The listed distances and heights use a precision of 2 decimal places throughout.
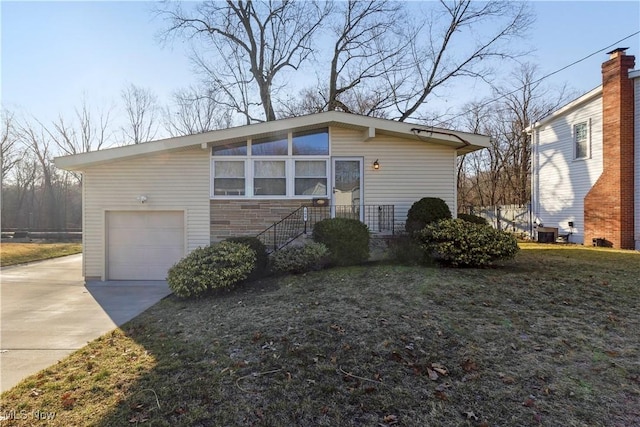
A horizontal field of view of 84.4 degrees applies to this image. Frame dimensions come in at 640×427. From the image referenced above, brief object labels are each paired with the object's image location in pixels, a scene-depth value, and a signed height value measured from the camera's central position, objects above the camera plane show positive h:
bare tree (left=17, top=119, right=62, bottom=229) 29.89 +3.17
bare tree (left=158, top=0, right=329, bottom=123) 19.45 +9.82
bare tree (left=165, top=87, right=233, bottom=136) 25.20 +7.17
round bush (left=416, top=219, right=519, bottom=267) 7.32 -0.71
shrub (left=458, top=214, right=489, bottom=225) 9.00 -0.22
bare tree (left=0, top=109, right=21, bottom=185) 29.23 +5.62
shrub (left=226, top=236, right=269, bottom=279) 7.72 -0.96
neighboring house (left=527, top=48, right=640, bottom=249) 11.74 +1.76
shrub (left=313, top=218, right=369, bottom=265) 7.88 -0.66
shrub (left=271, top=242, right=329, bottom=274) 7.61 -1.06
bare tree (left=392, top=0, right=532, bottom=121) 17.25 +8.81
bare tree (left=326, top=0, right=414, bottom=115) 19.22 +8.78
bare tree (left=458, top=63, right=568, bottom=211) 23.73 +5.89
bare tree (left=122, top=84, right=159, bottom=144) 29.33 +8.95
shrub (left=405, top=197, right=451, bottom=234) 8.31 -0.06
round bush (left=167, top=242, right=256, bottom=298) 6.60 -1.14
